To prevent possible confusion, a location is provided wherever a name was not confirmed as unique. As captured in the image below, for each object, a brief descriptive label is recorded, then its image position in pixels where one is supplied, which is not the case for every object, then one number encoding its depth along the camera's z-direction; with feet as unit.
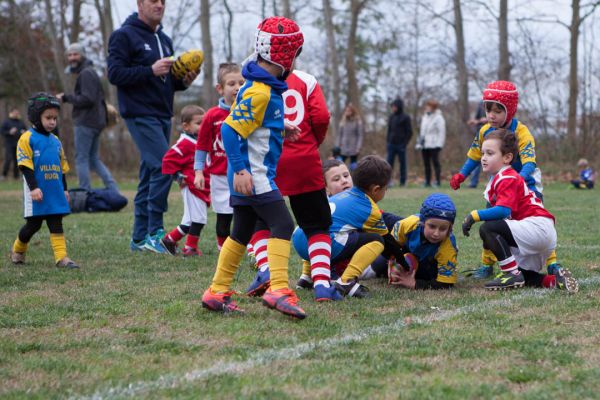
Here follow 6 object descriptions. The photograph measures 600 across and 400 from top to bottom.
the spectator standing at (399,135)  61.21
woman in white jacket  59.26
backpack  40.34
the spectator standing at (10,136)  74.43
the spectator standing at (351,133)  61.52
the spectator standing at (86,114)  38.93
